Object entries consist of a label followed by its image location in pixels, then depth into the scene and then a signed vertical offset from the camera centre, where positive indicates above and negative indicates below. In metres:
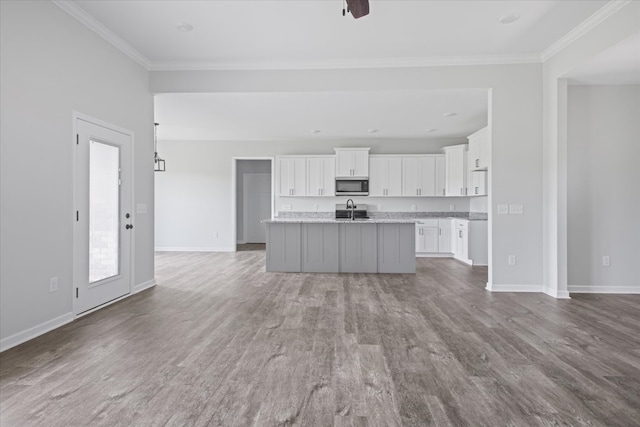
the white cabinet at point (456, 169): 7.45 +0.99
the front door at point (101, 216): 3.46 -0.02
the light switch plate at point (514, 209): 4.43 +0.07
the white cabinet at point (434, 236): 7.80 -0.49
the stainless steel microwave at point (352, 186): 8.16 +0.66
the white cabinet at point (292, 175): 8.28 +0.93
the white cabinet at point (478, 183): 6.71 +0.62
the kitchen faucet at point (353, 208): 8.13 +0.14
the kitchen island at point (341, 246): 5.72 -0.53
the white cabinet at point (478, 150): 6.38 +1.24
